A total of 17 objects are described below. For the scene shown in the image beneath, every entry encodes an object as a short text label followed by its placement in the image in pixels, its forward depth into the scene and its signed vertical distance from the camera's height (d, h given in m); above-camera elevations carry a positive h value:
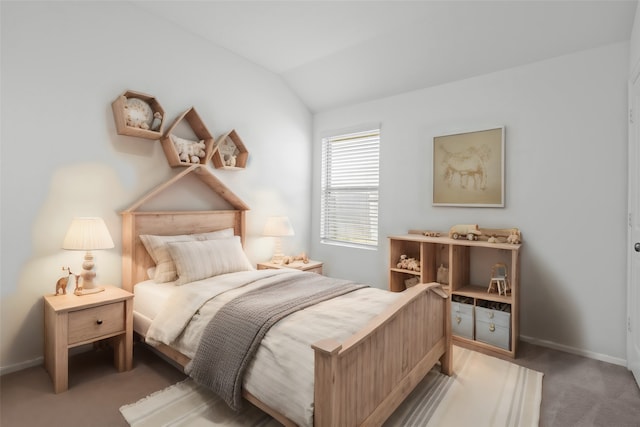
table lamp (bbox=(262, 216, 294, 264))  3.77 -0.17
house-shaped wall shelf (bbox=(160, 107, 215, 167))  2.98 +0.69
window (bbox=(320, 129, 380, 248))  4.10 +0.33
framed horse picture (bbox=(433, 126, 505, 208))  3.13 +0.47
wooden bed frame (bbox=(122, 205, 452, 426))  1.38 -0.72
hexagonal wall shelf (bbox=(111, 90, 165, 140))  2.67 +0.81
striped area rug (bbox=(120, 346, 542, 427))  1.88 -1.16
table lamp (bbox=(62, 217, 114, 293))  2.32 -0.21
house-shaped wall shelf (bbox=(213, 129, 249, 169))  3.38 +0.64
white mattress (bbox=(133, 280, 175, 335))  2.48 -0.69
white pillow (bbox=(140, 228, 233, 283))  2.75 -0.37
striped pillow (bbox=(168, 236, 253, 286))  2.68 -0.40
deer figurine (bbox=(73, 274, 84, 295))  2.39 -0.57
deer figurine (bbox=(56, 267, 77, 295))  2.38 -0.54
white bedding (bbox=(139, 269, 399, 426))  1.55 -0.65
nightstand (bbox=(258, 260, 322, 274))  3.68 -0.59
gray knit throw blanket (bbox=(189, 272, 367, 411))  1.75 -0.69
